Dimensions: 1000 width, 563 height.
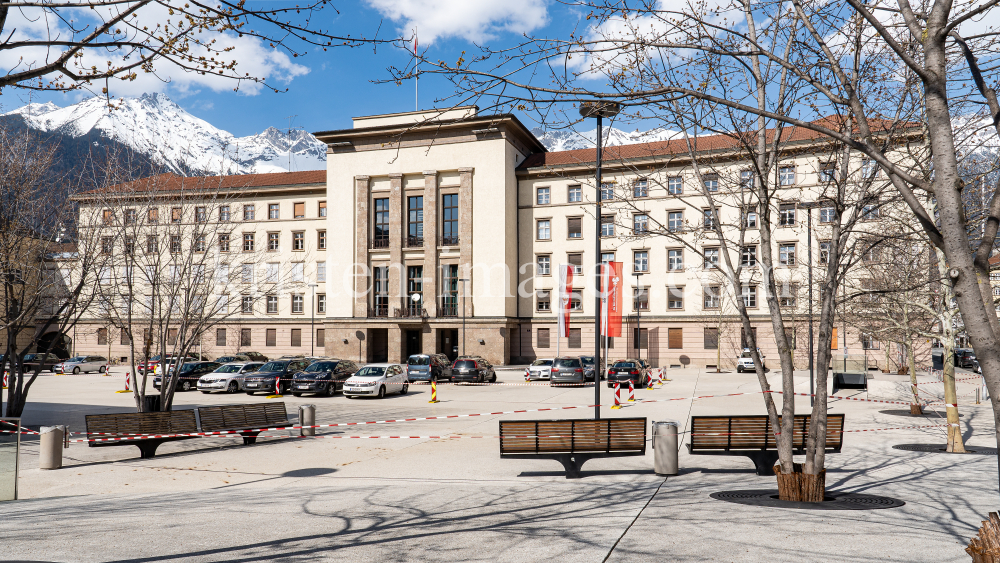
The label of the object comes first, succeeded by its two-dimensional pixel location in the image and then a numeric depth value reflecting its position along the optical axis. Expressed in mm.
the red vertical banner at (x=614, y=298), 43447
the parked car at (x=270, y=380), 30078
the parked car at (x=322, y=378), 28953
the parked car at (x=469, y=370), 37281
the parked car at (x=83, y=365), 51000
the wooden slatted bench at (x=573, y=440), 11016
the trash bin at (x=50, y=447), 12305
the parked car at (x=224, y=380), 31828
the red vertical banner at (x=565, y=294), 47656
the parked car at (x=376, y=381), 28156
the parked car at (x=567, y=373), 35656
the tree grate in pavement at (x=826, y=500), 8305
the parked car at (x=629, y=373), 34500
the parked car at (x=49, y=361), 49766
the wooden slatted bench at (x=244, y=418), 14879
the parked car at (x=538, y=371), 39344
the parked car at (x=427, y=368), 37156
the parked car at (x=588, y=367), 37072
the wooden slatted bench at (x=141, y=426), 13117
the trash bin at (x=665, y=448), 11078
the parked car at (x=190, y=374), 33719
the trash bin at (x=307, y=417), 16641
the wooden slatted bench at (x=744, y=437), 11211
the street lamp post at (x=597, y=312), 14494
